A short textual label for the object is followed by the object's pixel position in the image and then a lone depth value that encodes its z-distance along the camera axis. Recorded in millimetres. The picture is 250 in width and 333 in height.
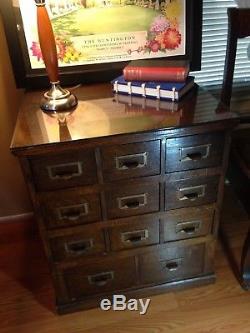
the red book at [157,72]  1171
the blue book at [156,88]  1156
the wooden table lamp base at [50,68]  1031
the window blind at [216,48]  1461
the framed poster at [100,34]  1256
